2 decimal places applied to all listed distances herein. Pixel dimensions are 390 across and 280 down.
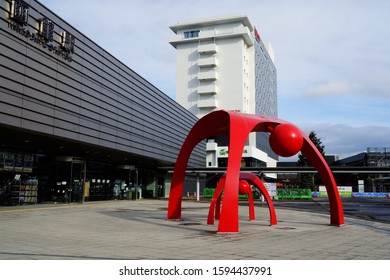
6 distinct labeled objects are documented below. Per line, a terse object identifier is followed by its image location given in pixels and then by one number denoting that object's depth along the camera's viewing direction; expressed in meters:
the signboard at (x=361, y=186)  69.50
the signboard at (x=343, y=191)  64.75
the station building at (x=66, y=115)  19.72
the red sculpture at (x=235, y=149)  12.45
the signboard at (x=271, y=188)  48.11
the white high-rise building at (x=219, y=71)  75.44
